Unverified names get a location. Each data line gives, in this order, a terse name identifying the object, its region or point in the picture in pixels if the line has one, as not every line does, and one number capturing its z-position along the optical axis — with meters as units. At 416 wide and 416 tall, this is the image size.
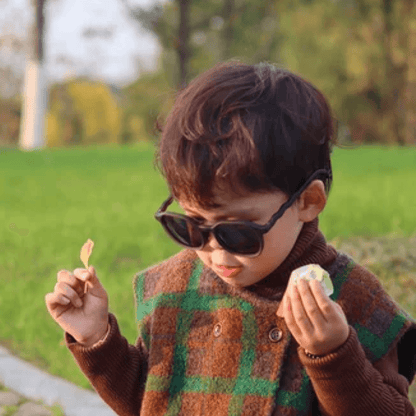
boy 1.70
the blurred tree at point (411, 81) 27.88
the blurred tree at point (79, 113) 33.19
